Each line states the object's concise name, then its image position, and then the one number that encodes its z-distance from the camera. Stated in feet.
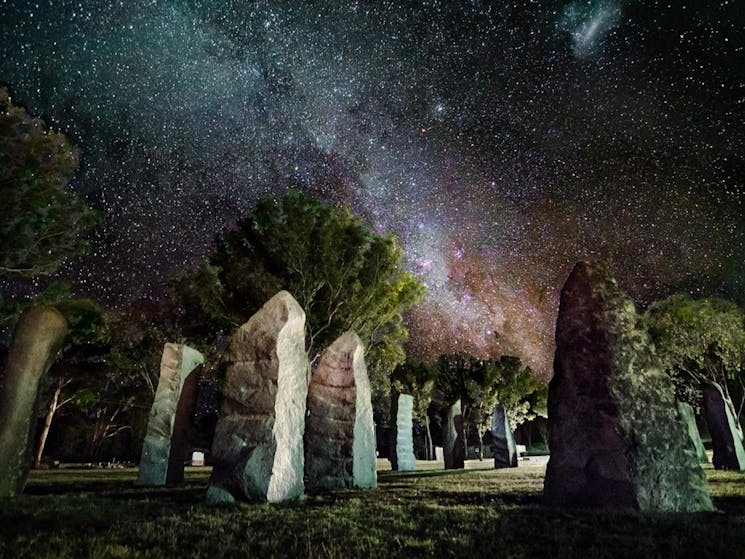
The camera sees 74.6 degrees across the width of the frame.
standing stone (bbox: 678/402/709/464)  52.49
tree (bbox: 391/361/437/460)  130.31
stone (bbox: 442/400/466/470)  69.15
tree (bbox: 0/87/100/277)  46.24
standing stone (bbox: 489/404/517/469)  64.80
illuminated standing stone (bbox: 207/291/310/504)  22.52
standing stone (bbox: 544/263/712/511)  19.16
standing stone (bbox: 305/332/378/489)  32.19
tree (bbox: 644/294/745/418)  78.48
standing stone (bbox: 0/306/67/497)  26.00
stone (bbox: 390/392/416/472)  64.95
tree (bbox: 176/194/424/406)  68.23
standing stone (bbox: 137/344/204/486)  39.17
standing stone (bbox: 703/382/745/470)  48.19
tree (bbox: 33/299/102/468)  74.08
